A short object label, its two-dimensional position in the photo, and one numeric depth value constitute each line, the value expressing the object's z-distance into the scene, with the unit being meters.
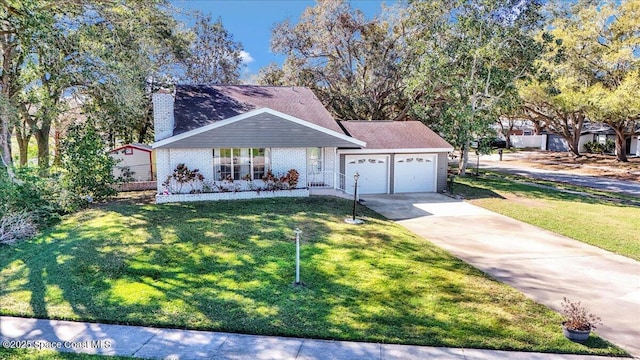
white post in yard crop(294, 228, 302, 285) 8.90
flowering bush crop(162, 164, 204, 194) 17.47
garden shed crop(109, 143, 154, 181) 22.45
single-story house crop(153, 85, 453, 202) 17.64
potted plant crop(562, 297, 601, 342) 6.86
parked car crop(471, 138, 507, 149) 60.58
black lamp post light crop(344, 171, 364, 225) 14.32
